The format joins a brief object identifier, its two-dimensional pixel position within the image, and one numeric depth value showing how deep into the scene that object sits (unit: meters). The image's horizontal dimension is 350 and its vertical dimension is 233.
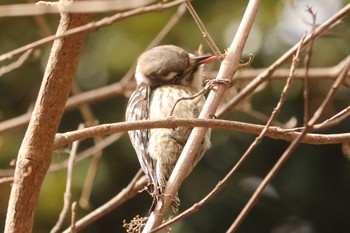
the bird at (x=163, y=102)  8.16
